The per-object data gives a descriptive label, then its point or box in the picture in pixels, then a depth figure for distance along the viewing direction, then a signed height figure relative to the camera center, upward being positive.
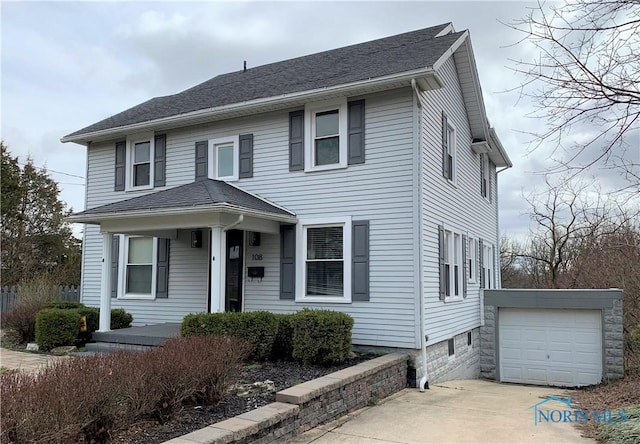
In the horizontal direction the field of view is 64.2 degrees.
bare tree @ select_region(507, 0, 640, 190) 3.71 +1.44
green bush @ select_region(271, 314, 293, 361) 8.47 -1.25
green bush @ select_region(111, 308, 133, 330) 10.96 -1.19
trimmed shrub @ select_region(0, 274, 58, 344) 10.88 -1.09
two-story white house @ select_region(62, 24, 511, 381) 9.16 +1.32
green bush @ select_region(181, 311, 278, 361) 8.18 -1.01
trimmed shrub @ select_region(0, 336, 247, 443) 3.65 -1.07
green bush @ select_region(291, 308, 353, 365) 7.77 -1.10
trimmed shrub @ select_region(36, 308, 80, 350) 9.91 -1.27
